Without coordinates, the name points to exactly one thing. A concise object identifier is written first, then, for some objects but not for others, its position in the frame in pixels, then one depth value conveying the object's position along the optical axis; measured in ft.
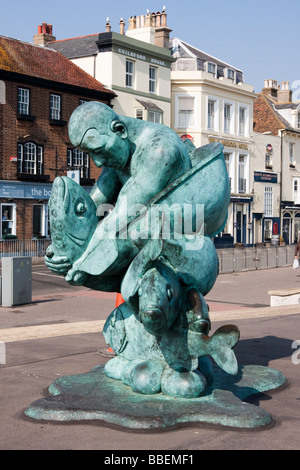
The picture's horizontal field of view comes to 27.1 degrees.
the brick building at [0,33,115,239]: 95.76
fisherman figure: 16.49
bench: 42.91
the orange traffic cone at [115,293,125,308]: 24.51
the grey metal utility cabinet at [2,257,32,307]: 44.09
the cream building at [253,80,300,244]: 147.74
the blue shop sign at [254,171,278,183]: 146.20
